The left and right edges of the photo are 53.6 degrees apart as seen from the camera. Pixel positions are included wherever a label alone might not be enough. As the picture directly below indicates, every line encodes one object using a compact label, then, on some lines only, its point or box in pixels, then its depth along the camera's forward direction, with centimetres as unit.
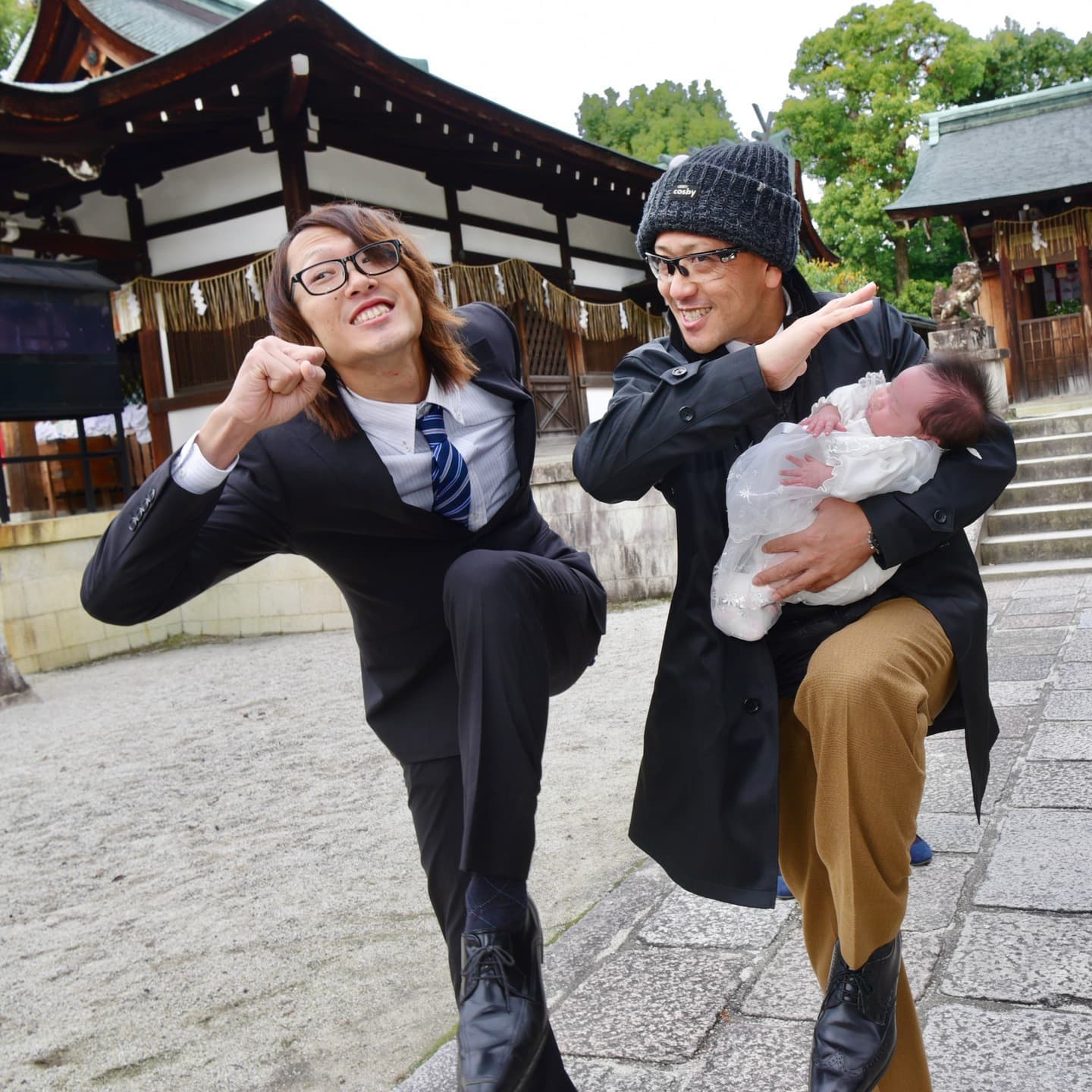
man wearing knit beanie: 163
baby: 180
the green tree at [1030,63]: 3066
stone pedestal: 984
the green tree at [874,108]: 2728
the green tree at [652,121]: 4069
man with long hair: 186
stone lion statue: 1075
